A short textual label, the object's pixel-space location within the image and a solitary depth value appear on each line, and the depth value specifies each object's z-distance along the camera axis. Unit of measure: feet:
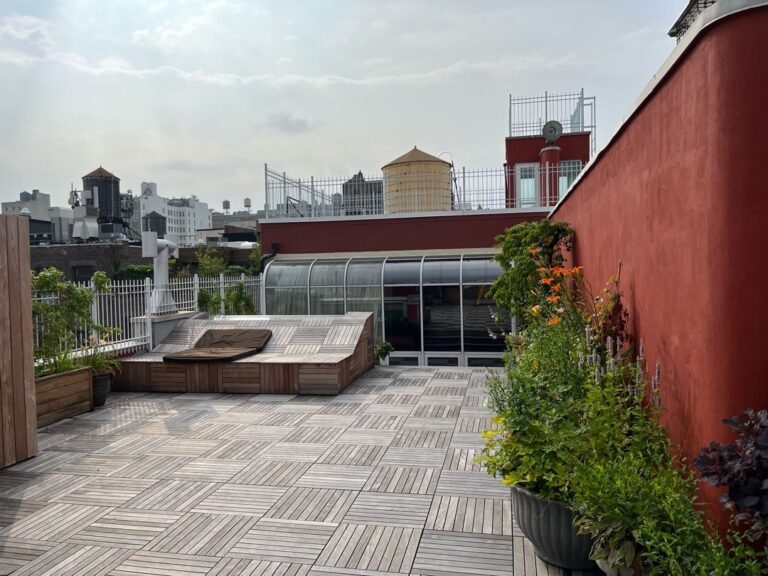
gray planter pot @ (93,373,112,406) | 23.61
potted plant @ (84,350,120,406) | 23.66
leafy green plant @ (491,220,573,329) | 25.04
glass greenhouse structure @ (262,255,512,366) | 40.50
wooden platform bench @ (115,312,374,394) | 25.63
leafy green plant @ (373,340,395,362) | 34.28
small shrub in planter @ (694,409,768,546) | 6.09
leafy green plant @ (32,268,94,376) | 21.31
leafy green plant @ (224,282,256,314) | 39.29
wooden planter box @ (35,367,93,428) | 20.66
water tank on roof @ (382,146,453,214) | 51.85
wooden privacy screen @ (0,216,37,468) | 16.30
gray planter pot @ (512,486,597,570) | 9.66
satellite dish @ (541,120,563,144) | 53.88
